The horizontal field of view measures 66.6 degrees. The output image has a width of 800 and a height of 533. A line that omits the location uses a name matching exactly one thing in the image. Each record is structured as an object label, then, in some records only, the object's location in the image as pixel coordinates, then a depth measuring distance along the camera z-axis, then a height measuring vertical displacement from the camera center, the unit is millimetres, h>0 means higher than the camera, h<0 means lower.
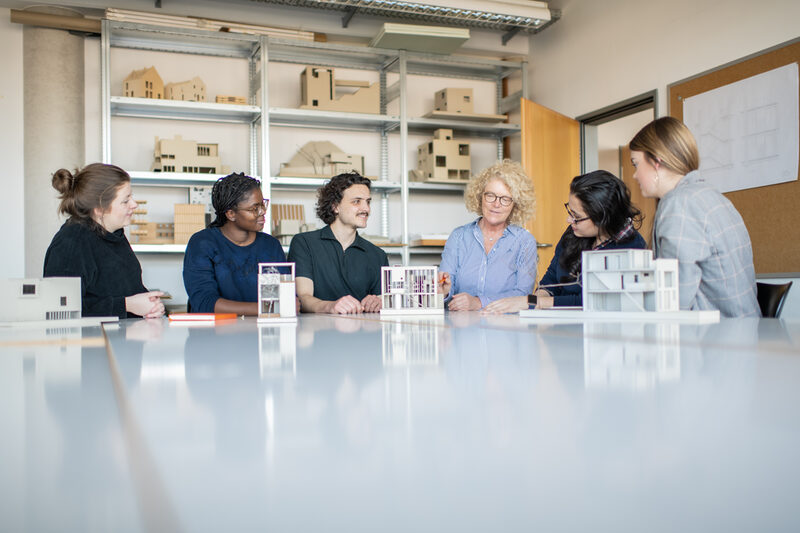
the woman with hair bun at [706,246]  1661 +49
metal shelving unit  4199 +1179
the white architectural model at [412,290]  1904 -74
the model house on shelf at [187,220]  4113 +326
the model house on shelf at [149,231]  4059 +256
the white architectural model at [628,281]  1379 -39
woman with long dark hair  2210 +167
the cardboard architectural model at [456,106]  4785 +1275
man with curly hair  2740 +73
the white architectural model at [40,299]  1579 -80
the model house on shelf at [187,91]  4220 +1240
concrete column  4199 +1008
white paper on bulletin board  3164 +744
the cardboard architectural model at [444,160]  4797 +848
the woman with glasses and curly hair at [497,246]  2645 +87
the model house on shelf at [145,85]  4145 +1253
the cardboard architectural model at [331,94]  4520 +1303
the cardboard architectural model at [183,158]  4156 +762
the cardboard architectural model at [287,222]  4227 +322
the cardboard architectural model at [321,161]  4492 +798
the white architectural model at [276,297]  1585 -78
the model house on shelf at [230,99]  4332 +1202
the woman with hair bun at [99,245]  2084 +86
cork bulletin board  3158 +286
